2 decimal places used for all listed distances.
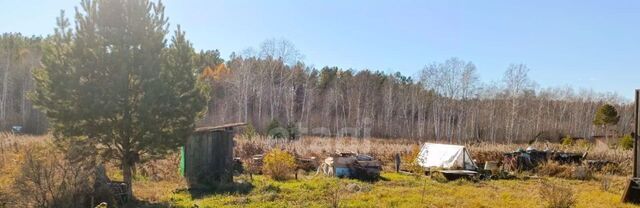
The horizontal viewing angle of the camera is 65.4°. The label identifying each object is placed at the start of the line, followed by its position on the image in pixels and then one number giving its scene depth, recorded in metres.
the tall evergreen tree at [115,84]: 10.01
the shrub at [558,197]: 9.71
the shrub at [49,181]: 8.36
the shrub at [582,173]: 18.12
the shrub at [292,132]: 29.88
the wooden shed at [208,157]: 13.66
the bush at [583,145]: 26.61
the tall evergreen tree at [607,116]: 37.62
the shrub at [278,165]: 14.78
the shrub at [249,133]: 22.80
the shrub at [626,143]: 25.97
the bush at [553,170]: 18.76
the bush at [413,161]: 18.84
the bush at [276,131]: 28.25
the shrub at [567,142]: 29.12
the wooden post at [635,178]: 11.63
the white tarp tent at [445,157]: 18.64
